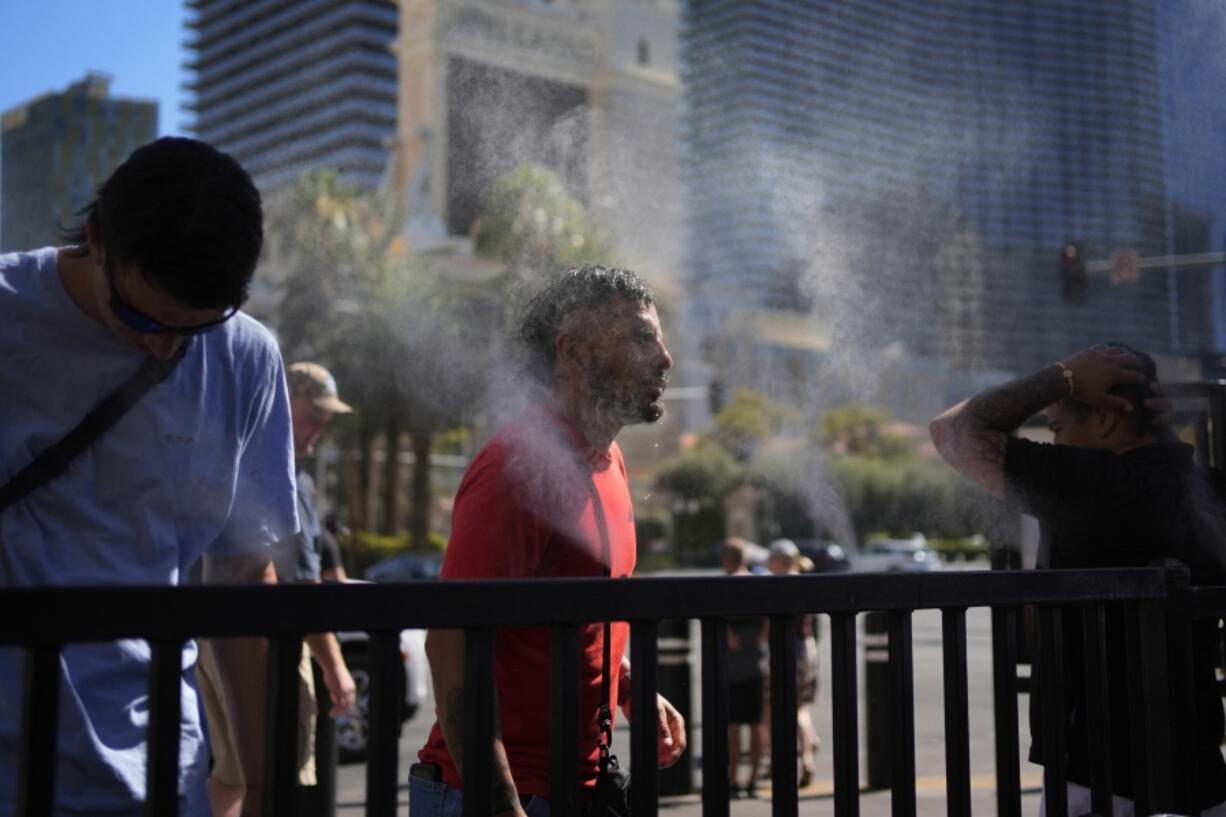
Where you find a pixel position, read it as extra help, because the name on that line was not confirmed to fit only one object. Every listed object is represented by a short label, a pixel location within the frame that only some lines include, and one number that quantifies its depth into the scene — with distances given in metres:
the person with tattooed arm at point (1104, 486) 2.66
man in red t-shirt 2.13
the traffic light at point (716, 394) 17.25
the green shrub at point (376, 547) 35.03
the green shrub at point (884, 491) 41.94
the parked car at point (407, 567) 21.33
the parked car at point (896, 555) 40.69
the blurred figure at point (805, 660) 7.68
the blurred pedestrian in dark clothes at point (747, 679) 7.79
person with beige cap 4.31
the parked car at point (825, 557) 19.80
